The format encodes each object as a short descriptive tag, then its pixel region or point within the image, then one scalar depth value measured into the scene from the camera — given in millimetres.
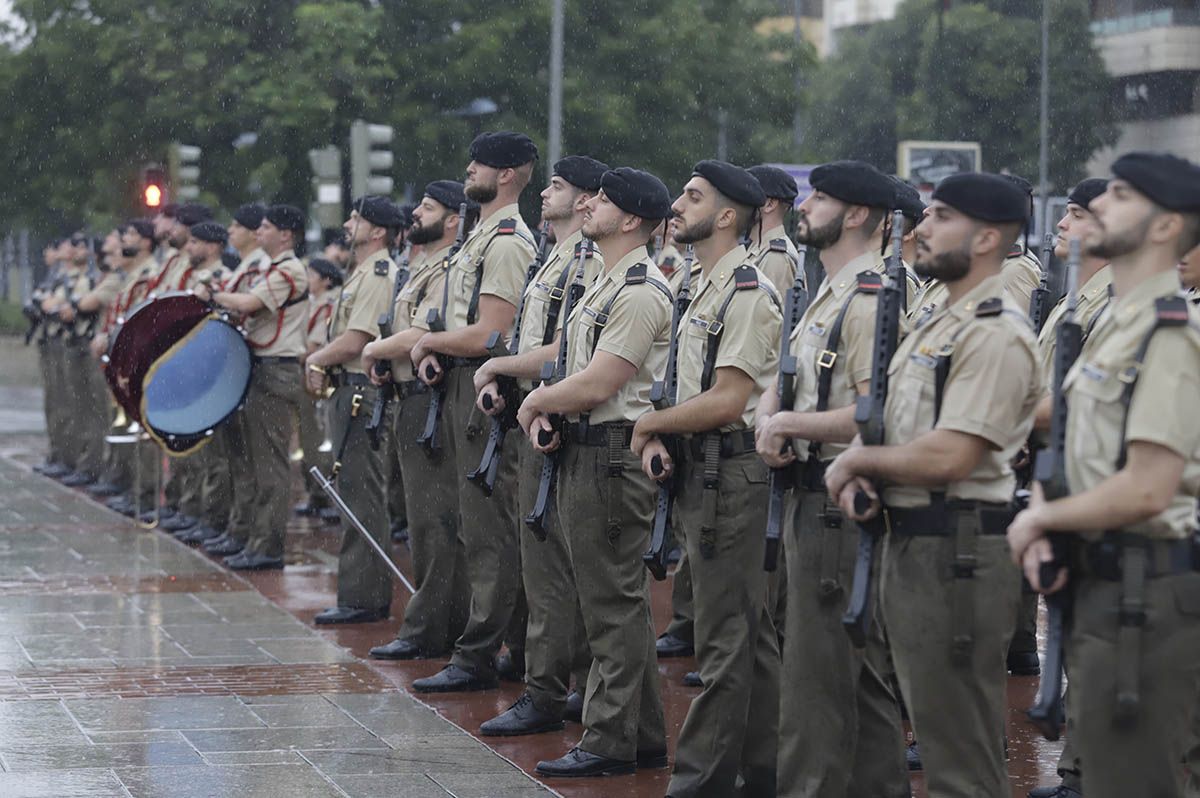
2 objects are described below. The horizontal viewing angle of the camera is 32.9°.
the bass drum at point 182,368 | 13312
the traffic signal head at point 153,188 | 22859
